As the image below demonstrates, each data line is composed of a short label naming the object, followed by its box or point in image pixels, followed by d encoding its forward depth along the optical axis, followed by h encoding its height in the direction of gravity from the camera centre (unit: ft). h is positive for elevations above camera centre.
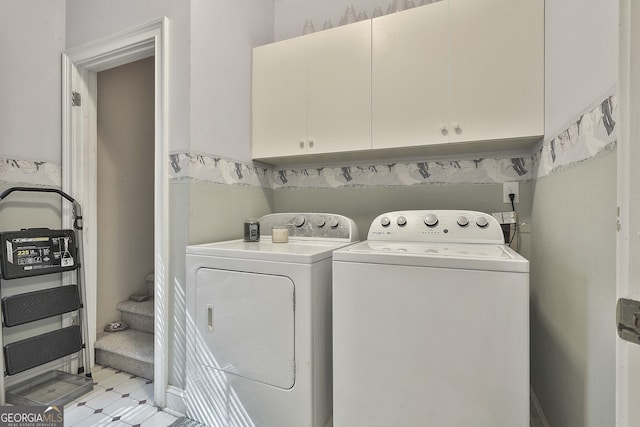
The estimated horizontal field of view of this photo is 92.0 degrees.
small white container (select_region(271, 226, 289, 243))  6.06 -0.51
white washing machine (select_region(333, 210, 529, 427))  3.36 -1.52
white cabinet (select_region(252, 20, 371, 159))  5.90 +2.35
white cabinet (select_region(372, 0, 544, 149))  4.79 +2.27
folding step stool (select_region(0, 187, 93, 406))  5.50 -1.94
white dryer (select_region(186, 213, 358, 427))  4.33 -1.89
